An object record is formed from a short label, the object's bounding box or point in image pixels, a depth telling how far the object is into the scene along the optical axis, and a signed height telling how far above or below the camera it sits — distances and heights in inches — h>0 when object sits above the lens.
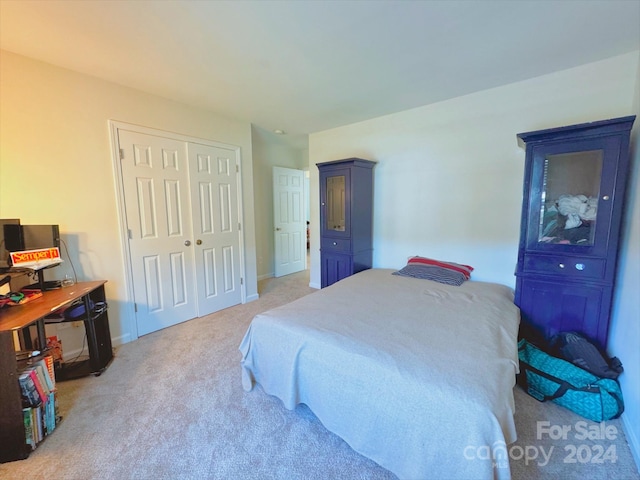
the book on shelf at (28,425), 54.1 -44.7
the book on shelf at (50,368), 61.5 -37.0
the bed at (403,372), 40.7 -31.1
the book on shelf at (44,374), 58.6 -37.1
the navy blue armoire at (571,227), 68.8 -5.9
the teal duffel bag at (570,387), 60.8 -44.4
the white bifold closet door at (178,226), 99.8 -6.8
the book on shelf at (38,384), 56.7 -38.0
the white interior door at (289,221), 183.8 -8.6
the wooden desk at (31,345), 52.5 -34.4
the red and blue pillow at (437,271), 99.7 -25.5
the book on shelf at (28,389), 55.1 -38.0
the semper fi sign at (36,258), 68.4 -12.7
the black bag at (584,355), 64.8 -39.5
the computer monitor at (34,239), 70.5 -7.7
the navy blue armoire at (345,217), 122.1 -4.3
